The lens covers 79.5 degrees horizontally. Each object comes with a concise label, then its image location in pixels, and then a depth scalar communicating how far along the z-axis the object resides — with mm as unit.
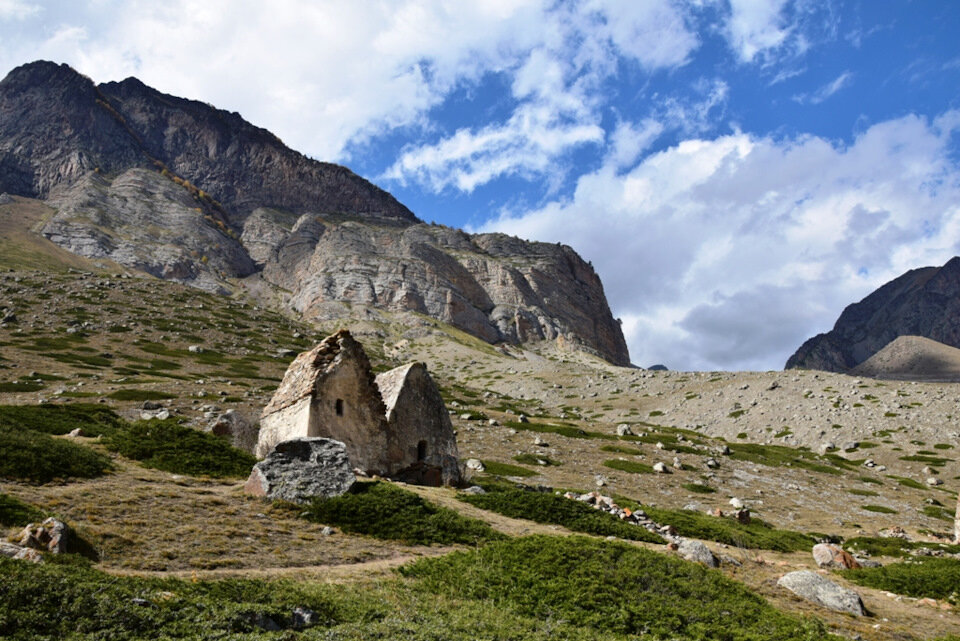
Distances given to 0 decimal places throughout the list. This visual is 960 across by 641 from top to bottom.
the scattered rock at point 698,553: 15005
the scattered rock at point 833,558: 18078
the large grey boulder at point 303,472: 16562
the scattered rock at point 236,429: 27047
